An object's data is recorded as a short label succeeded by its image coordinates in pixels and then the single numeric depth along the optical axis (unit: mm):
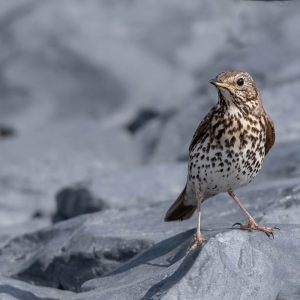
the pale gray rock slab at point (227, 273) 9047
